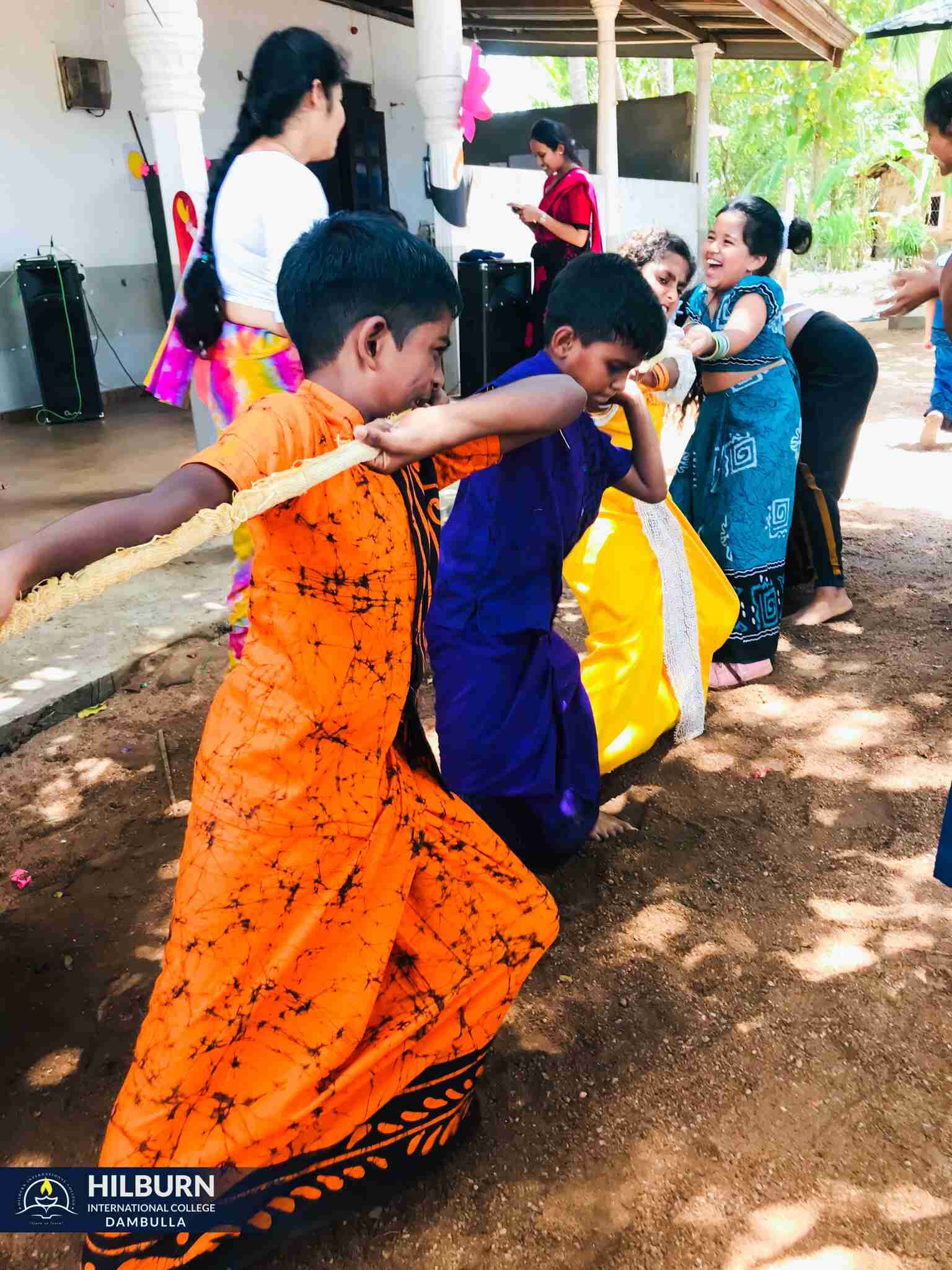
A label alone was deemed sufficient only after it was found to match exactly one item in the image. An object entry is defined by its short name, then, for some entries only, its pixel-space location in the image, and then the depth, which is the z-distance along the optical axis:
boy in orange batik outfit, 1.29
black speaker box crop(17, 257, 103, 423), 7.35
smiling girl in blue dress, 3.25
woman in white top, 2.62
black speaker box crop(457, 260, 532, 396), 6.96
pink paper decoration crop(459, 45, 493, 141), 6.08
